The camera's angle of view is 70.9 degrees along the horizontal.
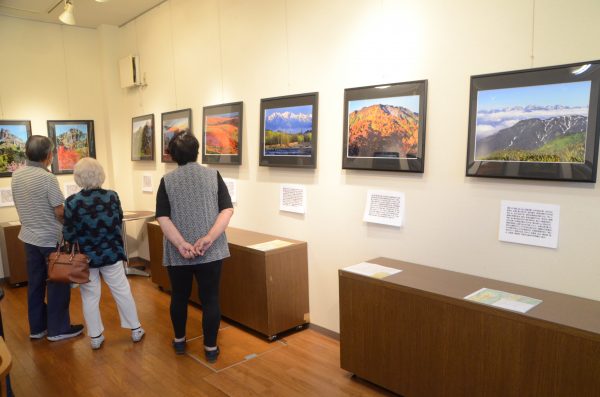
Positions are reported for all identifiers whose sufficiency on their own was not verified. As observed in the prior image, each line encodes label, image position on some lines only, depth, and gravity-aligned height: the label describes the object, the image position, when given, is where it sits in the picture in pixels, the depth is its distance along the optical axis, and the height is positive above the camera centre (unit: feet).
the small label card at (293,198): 11.26 -1.36
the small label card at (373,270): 8.15 -2.43
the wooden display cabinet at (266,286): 10.40 -3.51
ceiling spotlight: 13.39 +4.29
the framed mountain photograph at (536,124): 6.41 +0.36
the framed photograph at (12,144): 16.85 +0.30
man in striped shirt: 10.41 -2.03
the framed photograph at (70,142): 18.17 +0.38
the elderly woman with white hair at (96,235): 9.77 -1.99
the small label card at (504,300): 6.33 -2.40
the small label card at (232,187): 13.58 -1.24
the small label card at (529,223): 6.96 -1.31
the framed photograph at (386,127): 8.53 +0.43
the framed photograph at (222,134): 13.01 +0.50
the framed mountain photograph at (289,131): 10.71 +0.47
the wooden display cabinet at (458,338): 5.75 -3.01
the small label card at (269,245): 10.56 -2.48
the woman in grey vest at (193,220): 8.93 -1.50
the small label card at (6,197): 16.94 -1.84
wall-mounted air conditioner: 17.75 +3.34
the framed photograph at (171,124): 15.30 +0.95
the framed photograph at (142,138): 17.40 +0.53
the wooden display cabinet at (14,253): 15.81 -3.83
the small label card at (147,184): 17.87 -1.44
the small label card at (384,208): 9.07 -1.33
